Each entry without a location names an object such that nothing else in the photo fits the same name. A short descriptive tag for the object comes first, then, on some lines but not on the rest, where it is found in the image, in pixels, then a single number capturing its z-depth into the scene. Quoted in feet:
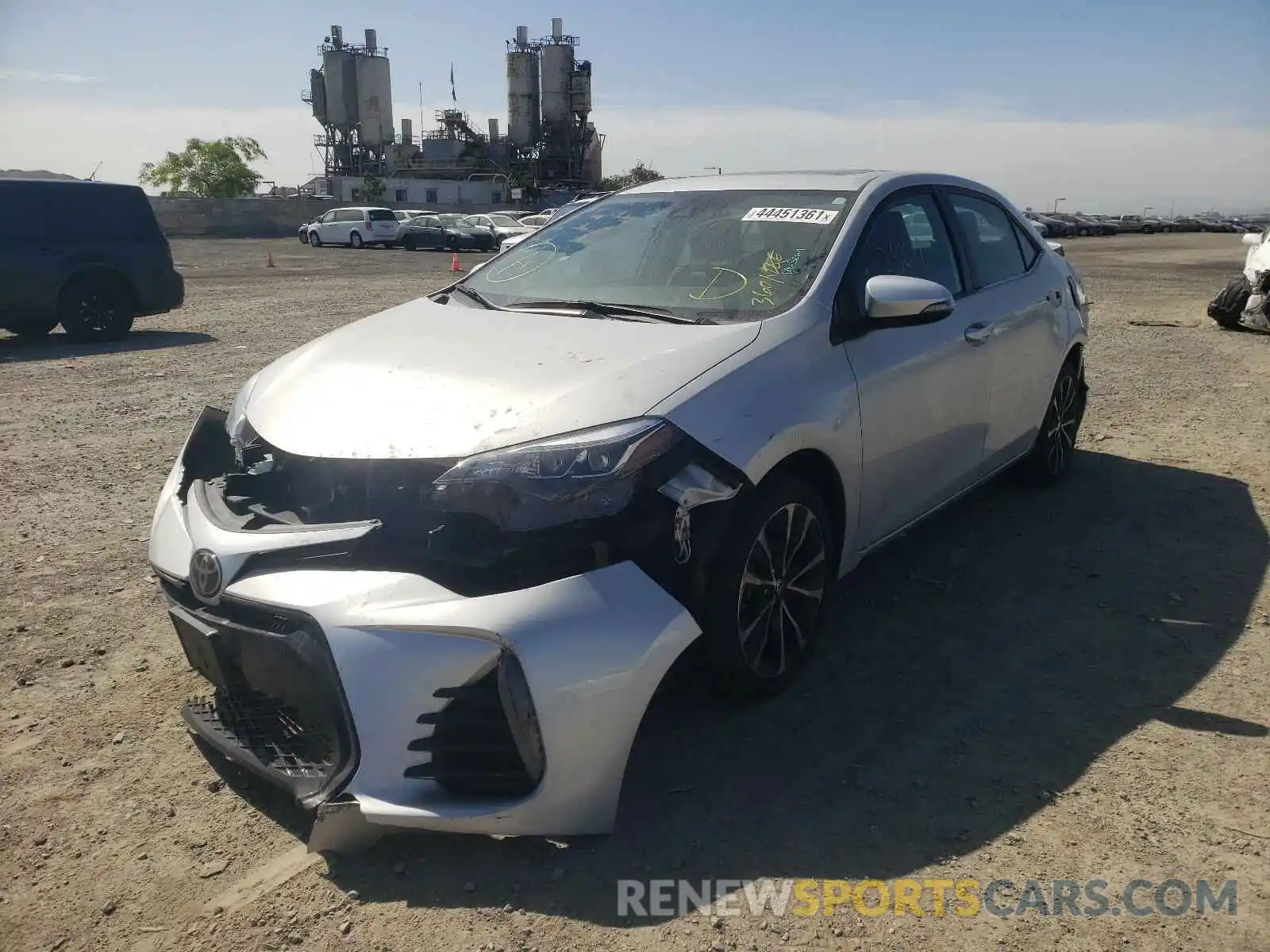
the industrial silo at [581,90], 255.09
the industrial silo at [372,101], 256.93
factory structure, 253.03
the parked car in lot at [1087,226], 199.62
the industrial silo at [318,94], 262.26
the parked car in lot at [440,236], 110.93
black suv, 35.65
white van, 121.39
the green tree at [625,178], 192.81
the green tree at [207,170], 285.84
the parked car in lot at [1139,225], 227.20
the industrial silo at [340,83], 256.11
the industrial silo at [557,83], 251.39
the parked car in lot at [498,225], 110.63
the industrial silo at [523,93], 254.06
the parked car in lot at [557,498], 7.63
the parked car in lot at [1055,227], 170.08
